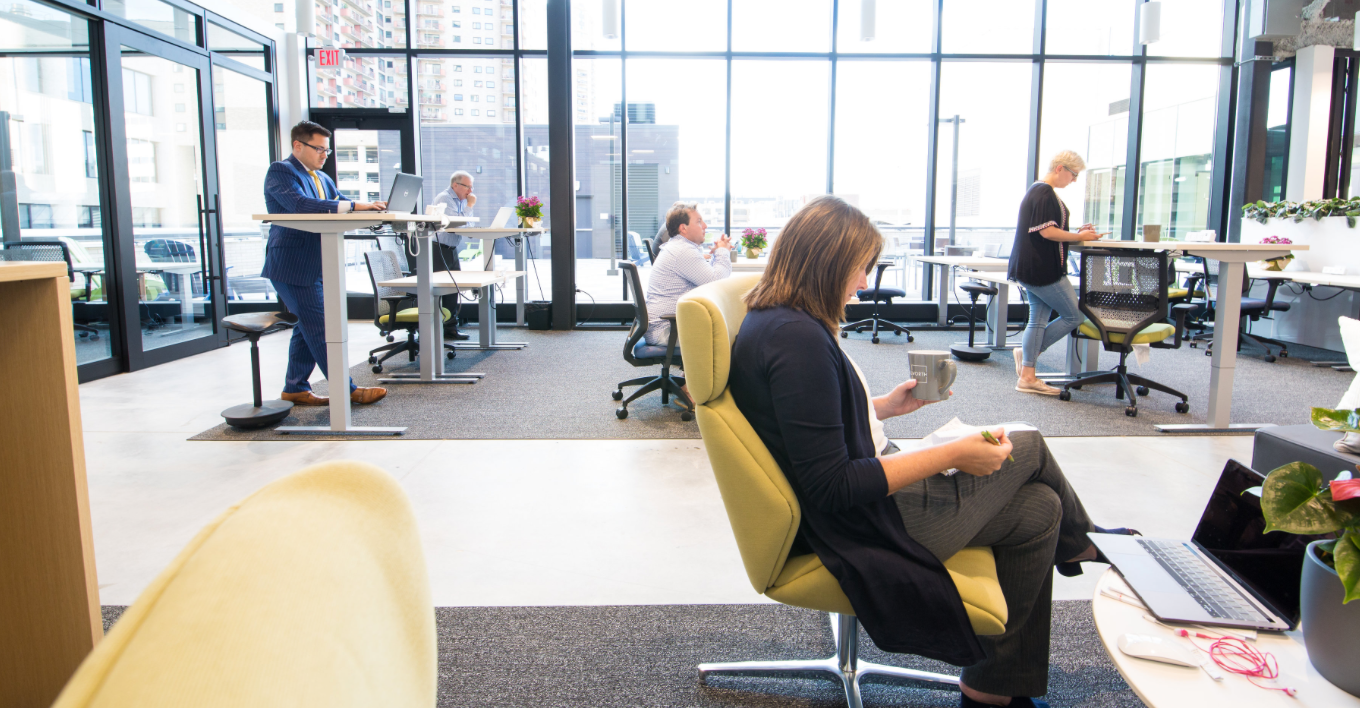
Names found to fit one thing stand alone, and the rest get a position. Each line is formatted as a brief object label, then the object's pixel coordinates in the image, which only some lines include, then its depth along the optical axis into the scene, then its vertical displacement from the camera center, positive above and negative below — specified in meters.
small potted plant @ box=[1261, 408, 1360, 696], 0.97 -0.40
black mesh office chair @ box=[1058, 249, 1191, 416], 4.33 -0.31
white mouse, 1.08 -0.56
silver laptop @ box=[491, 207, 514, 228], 6.85 +0.22
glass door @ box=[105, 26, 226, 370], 5.58 +0.34
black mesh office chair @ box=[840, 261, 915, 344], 7.03 -0.51
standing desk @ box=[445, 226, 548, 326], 6.48 -0.01
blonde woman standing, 4.73 +0.00
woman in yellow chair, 1.41 -0.46
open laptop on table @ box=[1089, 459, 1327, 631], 1.22 -0.55
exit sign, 7.97 +1.88
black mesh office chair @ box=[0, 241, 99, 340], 4.82 -0.06
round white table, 1.00 -0.57
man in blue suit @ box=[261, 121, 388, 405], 4.05 +0.03
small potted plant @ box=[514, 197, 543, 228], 7.18 +0.30
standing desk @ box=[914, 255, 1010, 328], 6.43 -0.16
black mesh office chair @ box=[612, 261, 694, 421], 4.18 -0.56
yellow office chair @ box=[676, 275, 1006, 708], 1.47 -0.46
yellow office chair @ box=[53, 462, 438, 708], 0.33 -0.18
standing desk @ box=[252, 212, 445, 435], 3.50 -0.22
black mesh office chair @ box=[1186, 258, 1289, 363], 6.28 -0.47
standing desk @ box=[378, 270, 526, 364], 4.96 -0.31
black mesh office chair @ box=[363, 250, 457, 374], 5.52 -0.46
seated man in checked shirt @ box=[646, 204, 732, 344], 4.15 -0.14
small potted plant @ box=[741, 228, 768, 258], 5.87 +0.03
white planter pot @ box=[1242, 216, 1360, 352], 6.34 -0.16
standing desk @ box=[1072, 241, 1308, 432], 3.73 -0.36
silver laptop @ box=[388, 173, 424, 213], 4.85 +0.32
